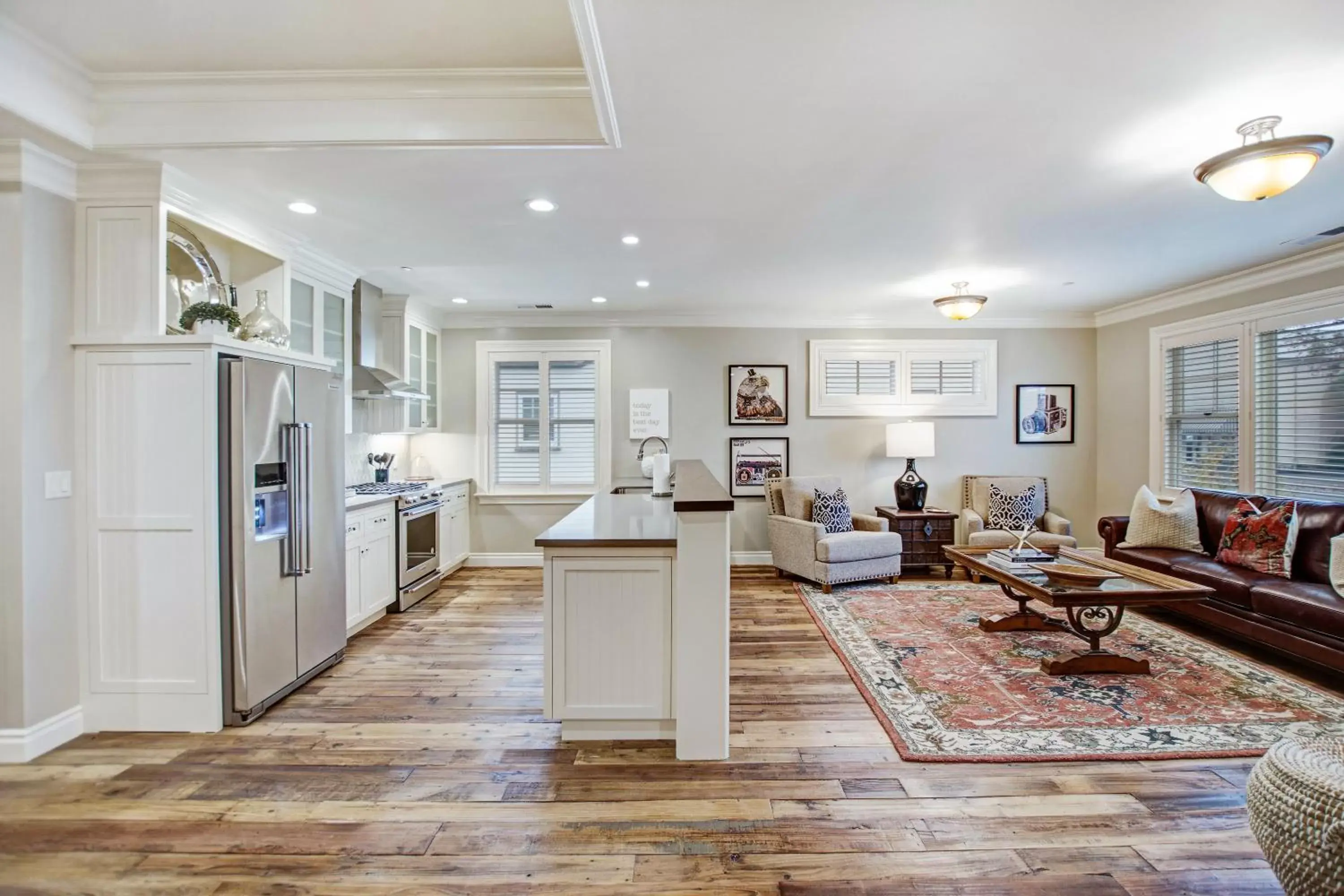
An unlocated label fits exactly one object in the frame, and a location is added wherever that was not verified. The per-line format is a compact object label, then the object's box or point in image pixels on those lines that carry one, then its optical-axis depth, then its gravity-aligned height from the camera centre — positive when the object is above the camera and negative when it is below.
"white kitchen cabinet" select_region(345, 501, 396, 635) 3.89 -0.84
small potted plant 2.75 +0.59
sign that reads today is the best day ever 6.02 +0.29
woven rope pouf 1.43 -0.95
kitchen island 2.55 -0.82
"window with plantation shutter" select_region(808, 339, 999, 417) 6.12 +0.68
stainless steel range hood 4.45 +0.71
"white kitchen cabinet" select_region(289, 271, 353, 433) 3.79 +0.85
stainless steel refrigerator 2.71 -0.42
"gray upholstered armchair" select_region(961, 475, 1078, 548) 5.36 -0.73
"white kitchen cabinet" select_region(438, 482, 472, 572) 5.40 -0.82
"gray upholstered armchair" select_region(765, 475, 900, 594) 5.06 -0.90
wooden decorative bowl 3.33 -0.77
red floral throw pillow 3.69 -0.63
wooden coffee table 3.20 -0.86
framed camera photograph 6.12 +0.23
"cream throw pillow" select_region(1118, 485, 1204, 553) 4.37 -0.62
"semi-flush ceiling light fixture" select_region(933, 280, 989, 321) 4.65 +1.11
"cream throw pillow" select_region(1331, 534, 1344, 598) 3.20 -0.67
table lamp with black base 5.74 -0.06
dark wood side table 5.59 -0.88
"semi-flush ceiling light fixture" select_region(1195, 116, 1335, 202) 2.22 +1.08
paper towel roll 3.83 -0.19
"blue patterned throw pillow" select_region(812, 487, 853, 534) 5.42 -0.64
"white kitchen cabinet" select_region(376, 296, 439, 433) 5.05 +0.77
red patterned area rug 2.54 -1.29
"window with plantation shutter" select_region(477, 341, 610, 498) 6.03 +0.25
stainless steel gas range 4.52 -0.79
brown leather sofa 3.12 -0.87
